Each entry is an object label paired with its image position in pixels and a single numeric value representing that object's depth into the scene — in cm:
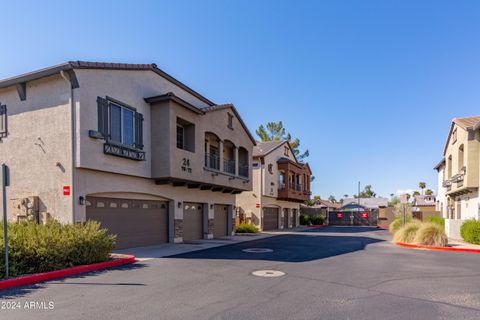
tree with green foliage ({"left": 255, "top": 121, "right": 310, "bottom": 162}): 5500
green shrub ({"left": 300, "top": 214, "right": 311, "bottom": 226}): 4294
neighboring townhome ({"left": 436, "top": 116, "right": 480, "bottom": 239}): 2002
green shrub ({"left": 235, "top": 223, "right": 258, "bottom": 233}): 2581
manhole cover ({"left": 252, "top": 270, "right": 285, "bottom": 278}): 938
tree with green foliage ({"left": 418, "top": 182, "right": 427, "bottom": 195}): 9159
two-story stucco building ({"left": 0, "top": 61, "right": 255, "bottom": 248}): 1269
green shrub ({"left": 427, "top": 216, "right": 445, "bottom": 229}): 2471
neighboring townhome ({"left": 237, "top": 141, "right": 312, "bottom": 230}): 2989
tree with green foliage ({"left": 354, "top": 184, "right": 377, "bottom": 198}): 11419
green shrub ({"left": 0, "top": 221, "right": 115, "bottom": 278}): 887
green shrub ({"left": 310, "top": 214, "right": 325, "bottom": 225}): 4372
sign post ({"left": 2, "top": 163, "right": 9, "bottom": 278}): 799
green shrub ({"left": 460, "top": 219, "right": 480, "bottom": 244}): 1722
